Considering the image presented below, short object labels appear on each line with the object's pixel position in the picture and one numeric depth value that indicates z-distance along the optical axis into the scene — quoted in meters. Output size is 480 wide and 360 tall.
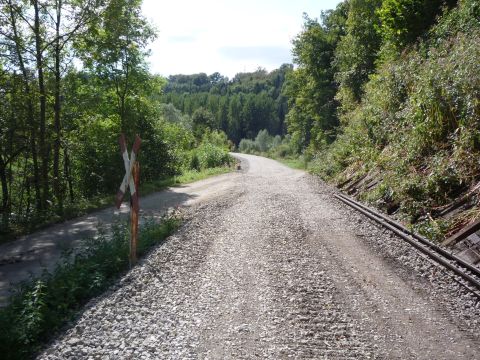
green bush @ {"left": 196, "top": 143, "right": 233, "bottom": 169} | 36.22
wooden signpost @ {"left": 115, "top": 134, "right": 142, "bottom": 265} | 6.67
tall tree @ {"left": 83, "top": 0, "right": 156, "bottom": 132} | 15.80
